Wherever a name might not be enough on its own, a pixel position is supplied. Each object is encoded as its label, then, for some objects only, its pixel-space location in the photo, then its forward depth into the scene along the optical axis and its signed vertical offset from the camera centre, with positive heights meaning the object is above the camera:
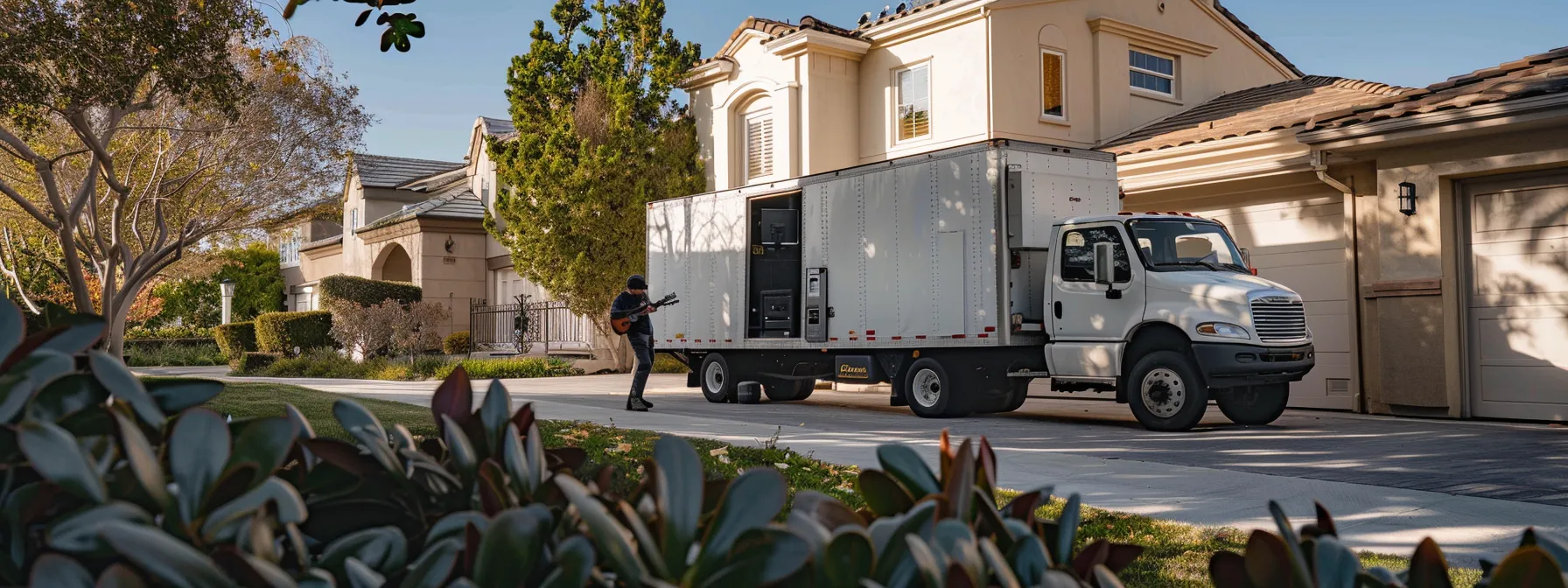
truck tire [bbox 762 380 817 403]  18.53 -0.78
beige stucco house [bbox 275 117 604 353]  35.06 +3.31
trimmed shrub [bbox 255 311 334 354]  32.94 +0.34
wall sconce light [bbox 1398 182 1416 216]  14.94 +1.68
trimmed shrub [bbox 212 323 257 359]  36.53 +0.18
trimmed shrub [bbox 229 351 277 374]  30.03 -0.48
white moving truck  13.31 +0.53
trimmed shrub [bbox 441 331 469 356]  33.44 -0.04
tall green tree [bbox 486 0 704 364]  25.98 +4.26
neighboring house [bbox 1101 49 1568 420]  14.08 +1.26
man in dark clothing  15.96 +0.15
